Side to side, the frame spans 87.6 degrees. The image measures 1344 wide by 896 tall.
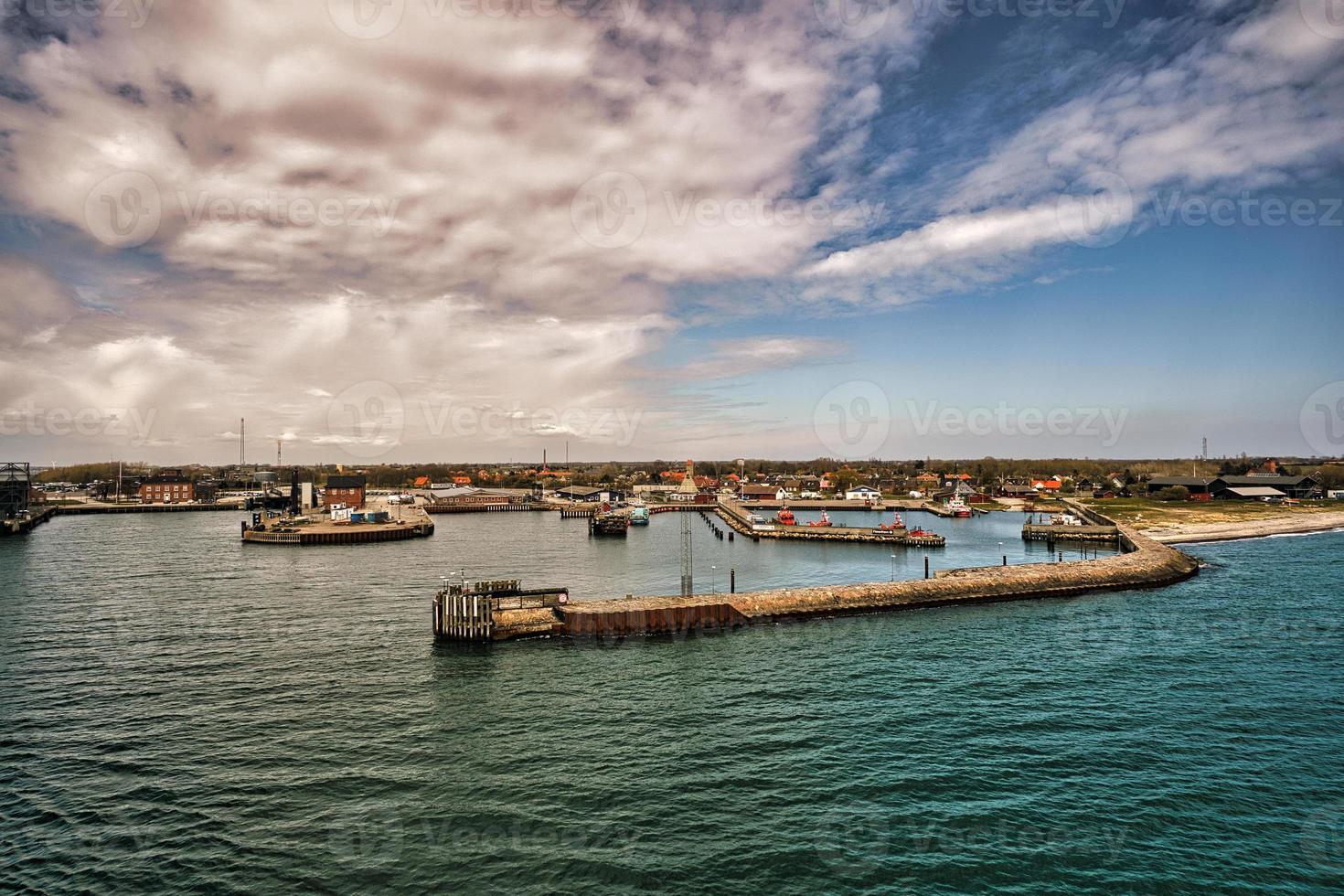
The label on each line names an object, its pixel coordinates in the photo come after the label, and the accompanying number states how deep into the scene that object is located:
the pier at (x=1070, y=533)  88.08
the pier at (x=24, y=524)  101.69
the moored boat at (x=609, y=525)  106.75
